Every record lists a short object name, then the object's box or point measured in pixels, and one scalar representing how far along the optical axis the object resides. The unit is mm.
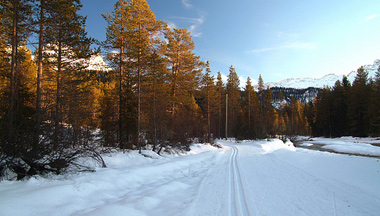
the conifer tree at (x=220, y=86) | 41088
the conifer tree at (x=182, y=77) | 19128
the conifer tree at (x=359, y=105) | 37406
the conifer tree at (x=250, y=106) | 36769
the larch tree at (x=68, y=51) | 9673
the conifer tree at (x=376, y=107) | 30750
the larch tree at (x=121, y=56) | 13570
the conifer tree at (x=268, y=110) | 45219
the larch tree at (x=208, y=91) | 27878
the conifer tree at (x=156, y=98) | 13766
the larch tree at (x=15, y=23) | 8078
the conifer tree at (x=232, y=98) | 42219
